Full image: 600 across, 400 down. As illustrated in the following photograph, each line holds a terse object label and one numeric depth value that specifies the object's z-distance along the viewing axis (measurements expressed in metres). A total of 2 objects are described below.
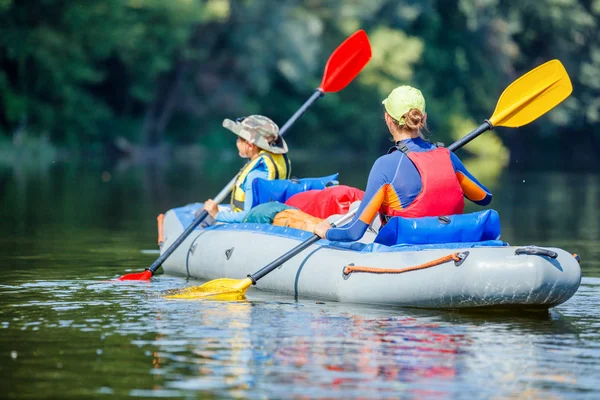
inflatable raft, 17.08
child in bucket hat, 22.53
